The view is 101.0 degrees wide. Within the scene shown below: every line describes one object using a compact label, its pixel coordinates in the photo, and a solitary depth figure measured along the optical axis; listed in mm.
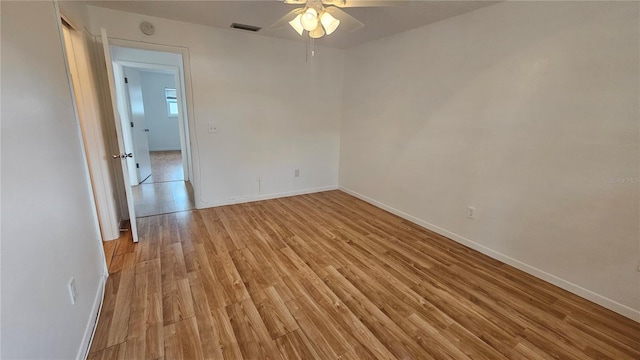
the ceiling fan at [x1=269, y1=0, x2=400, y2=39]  1722
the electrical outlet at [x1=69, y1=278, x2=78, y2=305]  1393
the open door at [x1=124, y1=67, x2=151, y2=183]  4559
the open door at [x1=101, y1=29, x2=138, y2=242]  2361
